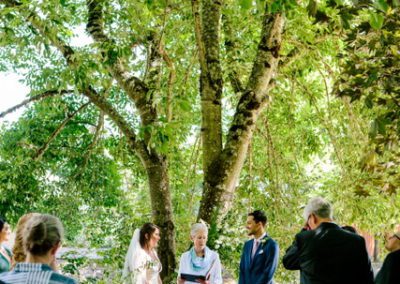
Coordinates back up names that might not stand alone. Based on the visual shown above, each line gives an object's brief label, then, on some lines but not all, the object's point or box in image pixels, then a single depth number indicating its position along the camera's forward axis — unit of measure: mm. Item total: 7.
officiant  5648
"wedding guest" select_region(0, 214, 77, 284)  2615
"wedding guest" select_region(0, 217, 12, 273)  4328
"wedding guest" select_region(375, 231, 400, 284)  3740
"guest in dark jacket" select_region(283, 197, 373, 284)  3902
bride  5906
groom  5473
